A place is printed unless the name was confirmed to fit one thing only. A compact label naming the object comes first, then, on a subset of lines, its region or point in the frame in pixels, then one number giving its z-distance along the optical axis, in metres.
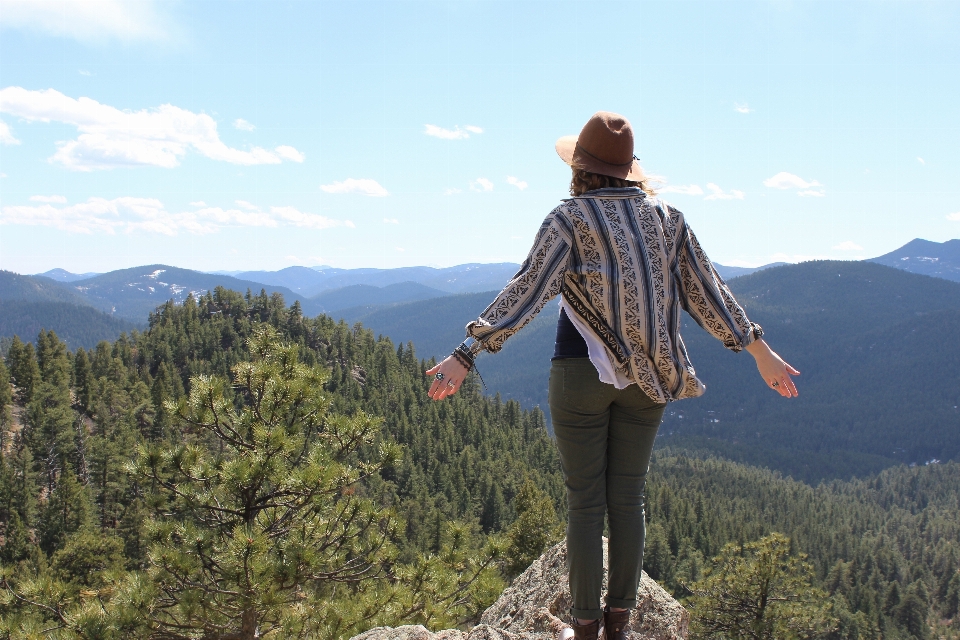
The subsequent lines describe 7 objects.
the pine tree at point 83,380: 69.00
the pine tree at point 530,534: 24.53
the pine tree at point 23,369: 65.69
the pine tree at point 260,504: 6.46
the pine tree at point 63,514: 47.97
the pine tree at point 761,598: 19.50
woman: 3.05
